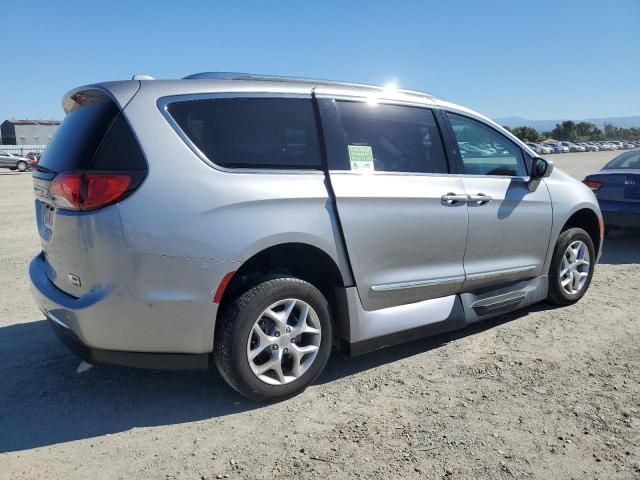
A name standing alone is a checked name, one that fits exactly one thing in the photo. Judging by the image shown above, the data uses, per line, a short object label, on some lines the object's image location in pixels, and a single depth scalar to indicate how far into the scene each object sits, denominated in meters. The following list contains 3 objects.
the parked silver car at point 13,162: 36.22
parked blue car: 7.27
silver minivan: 2.75
